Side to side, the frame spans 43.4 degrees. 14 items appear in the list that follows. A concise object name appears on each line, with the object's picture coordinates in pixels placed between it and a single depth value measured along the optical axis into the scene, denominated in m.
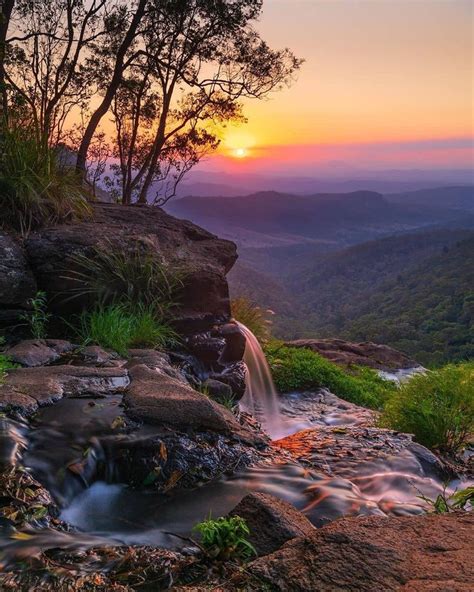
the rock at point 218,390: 8.12
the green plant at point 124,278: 8.16
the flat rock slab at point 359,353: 17.97
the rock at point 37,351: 6.06
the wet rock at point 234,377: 8.96
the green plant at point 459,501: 3.99
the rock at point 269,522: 3.12
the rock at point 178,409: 4.71
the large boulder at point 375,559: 2.44
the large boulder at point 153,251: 8.07
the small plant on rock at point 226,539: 3.02
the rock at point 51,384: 4.64
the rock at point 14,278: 7.53
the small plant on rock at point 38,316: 7.29
